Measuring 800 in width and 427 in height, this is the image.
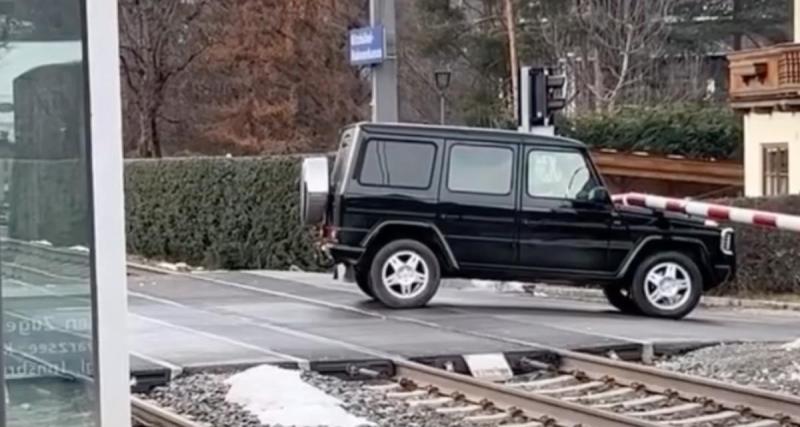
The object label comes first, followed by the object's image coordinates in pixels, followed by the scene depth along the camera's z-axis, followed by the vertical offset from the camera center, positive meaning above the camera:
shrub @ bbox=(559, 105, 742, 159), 38.97 +0.12
